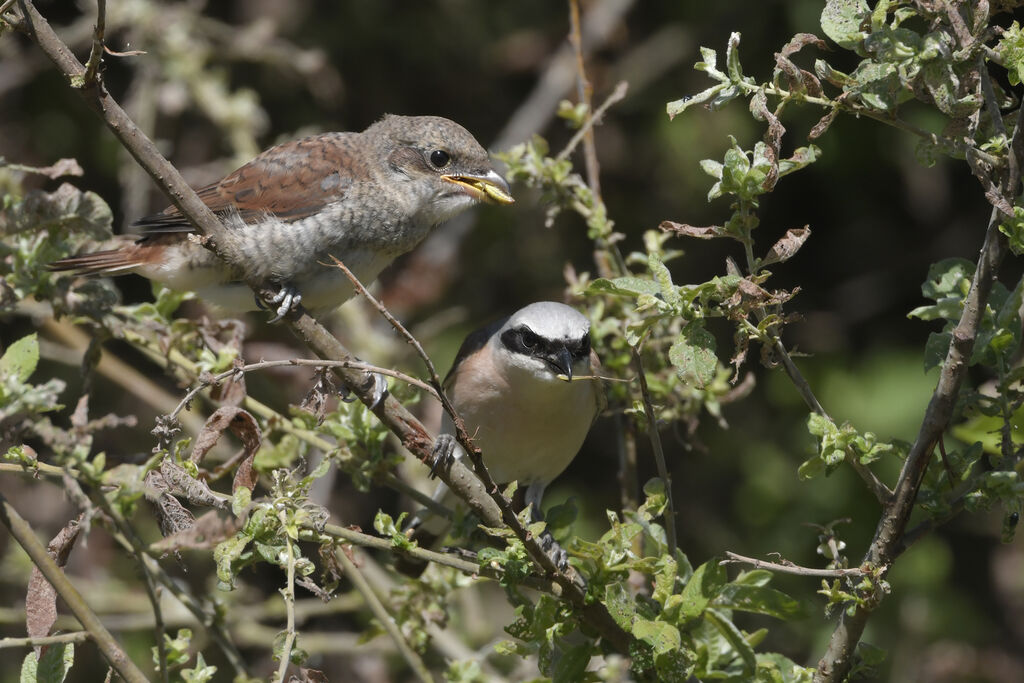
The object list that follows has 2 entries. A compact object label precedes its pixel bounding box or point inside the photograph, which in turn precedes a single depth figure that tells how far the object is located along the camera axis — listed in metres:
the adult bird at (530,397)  6.79
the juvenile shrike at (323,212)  6.98
